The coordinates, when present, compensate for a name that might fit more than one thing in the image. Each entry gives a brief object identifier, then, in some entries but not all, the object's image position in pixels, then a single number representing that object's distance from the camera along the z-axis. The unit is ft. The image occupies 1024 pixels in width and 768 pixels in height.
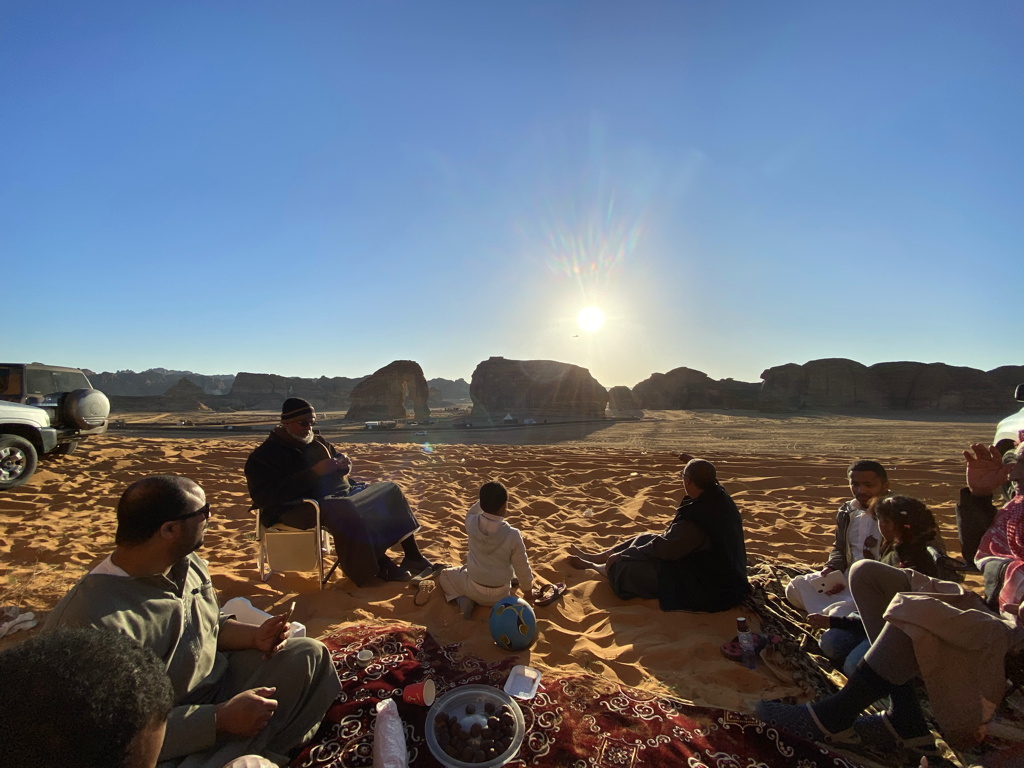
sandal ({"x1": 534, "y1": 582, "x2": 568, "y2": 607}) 12.72
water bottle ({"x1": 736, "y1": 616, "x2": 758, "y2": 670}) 9.93
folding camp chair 13.34
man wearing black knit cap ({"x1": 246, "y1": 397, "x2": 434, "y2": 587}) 13.60
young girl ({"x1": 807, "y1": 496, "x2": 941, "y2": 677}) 8.87
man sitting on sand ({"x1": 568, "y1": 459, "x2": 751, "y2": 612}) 11.84
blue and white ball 10.27
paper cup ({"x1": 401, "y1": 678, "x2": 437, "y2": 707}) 7.84
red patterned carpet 6.98
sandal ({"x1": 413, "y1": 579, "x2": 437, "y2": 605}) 12.82
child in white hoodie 11.52
